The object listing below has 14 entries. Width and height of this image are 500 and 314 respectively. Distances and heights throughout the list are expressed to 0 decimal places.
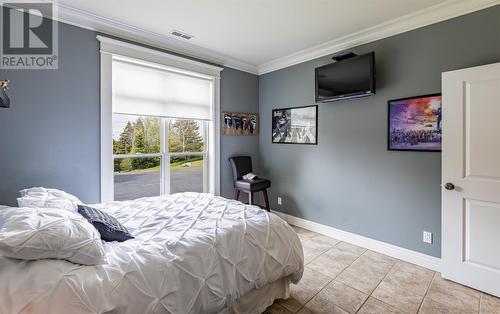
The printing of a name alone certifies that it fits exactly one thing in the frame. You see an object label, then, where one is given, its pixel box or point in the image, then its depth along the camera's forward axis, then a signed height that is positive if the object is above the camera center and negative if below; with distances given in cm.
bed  106 -61
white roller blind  301 +88
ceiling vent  306 +156
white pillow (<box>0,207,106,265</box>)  107 -39
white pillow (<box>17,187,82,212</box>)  169 -33
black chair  375 -42
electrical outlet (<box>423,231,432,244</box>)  261 -90
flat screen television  285 +97
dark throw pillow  159 -49
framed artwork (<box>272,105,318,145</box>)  369 +48
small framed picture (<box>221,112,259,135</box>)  407 +55
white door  211 -21
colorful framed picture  254 +35
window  292 +39
